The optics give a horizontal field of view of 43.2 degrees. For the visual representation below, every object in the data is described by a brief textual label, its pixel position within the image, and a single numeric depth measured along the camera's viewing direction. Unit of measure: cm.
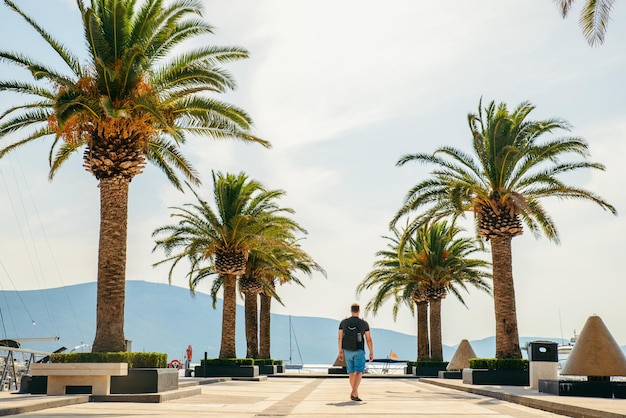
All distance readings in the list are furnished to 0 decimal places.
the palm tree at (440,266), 4025
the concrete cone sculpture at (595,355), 1647
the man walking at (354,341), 1459
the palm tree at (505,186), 2659
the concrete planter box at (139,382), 1608
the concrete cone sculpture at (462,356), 3266
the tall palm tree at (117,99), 1820
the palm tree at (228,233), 3344
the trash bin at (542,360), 2045
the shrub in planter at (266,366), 4117
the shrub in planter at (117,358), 1659
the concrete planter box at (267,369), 4141
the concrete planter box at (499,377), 2506
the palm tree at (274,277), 3872
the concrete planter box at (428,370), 4146
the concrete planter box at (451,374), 3403
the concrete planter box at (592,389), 1534
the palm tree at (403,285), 4166
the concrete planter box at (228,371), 3262
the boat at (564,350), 7829
